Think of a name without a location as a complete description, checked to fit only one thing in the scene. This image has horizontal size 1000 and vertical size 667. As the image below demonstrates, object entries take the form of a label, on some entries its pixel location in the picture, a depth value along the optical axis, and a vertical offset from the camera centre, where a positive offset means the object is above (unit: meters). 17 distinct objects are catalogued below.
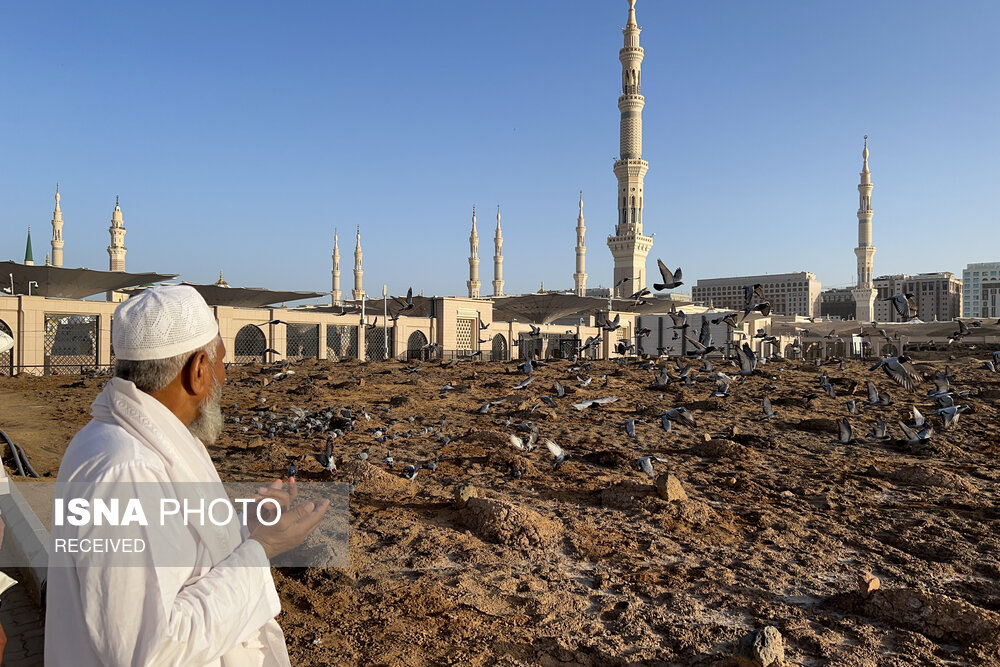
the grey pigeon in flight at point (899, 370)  11.53 -1.00
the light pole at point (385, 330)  27.41 -0.79
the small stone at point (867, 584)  3.83 -1.67
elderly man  1.29 -0.56
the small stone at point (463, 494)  5.49 -1.62
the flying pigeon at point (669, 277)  13.29 +0.84
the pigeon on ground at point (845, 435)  9.02 -1.73
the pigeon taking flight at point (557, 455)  6.77 -1.60
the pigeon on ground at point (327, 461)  6.40 -1.55
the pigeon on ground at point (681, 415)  10.00 -1.64
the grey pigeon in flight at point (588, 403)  10.77 -1.57
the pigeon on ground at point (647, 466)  6.81 -1.67
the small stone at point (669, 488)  5.72 -1.62
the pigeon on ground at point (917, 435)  8.55 -1.64
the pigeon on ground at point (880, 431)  9.17 -1.71
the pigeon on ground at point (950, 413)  9.59 -1.48
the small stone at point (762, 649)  3.03 -1.65
